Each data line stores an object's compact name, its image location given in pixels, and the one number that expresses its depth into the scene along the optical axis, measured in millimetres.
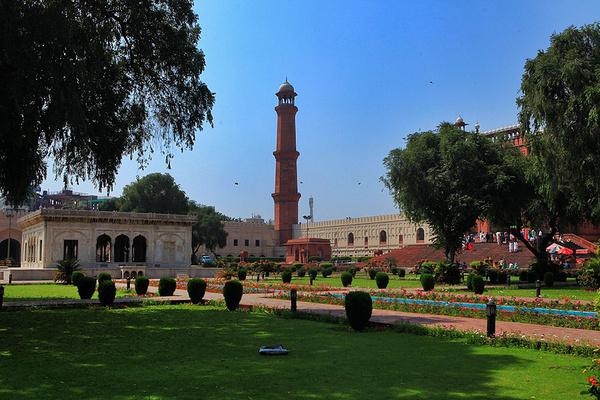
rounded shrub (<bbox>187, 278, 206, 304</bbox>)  17578
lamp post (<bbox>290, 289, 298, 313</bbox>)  13874
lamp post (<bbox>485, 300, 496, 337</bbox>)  9328
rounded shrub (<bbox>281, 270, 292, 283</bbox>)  30047
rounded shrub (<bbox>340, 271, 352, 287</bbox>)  26625
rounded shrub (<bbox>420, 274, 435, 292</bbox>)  22141
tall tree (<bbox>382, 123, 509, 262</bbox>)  26875
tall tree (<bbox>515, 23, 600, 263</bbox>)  20266
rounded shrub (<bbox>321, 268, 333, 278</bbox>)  39219
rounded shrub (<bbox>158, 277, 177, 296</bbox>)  20234
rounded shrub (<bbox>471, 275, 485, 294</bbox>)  20594
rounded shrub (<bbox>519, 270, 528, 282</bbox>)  28172
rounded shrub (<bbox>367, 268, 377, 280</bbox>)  35469
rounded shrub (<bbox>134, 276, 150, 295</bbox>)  20875
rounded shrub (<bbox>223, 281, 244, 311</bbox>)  15328
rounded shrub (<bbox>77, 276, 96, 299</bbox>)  18703
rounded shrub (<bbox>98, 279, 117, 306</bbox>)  16609
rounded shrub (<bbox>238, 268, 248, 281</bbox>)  32938
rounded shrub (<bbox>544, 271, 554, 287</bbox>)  25000
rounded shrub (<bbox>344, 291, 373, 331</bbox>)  10734
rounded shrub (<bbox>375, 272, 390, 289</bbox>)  24500
